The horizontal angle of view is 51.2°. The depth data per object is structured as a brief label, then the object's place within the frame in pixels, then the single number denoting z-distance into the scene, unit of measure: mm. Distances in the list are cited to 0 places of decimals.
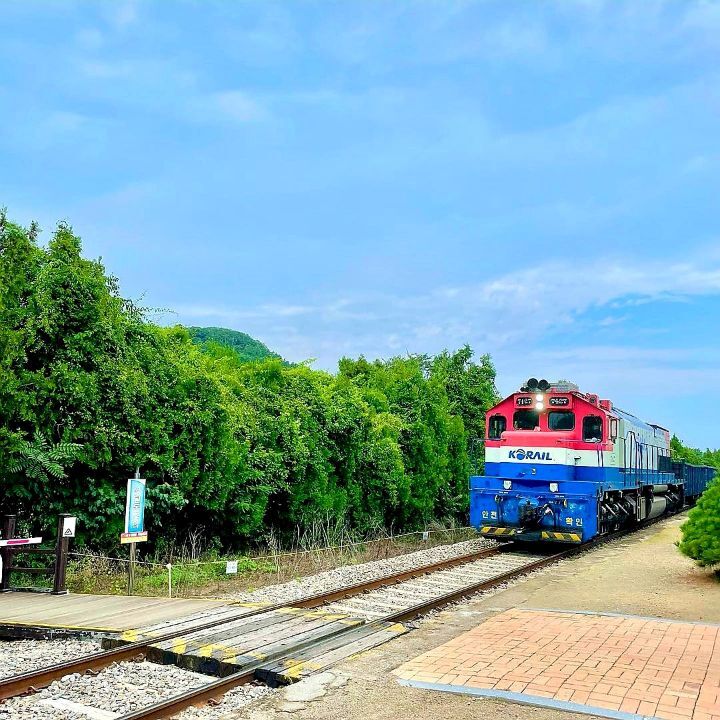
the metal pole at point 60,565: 10422
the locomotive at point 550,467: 16297
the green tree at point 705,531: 12586
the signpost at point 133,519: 10859
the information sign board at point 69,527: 10695
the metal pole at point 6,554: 10477
